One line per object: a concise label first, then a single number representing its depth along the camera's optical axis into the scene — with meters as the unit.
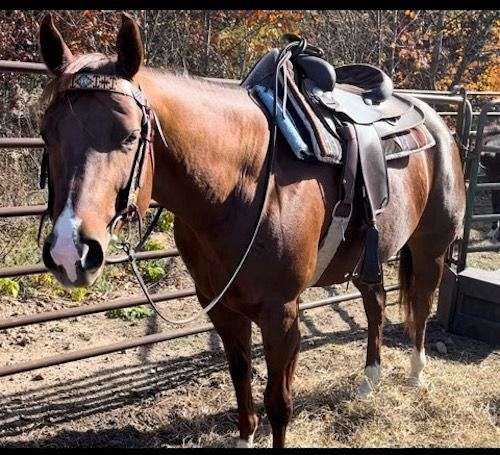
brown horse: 1.51
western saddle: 2.24
